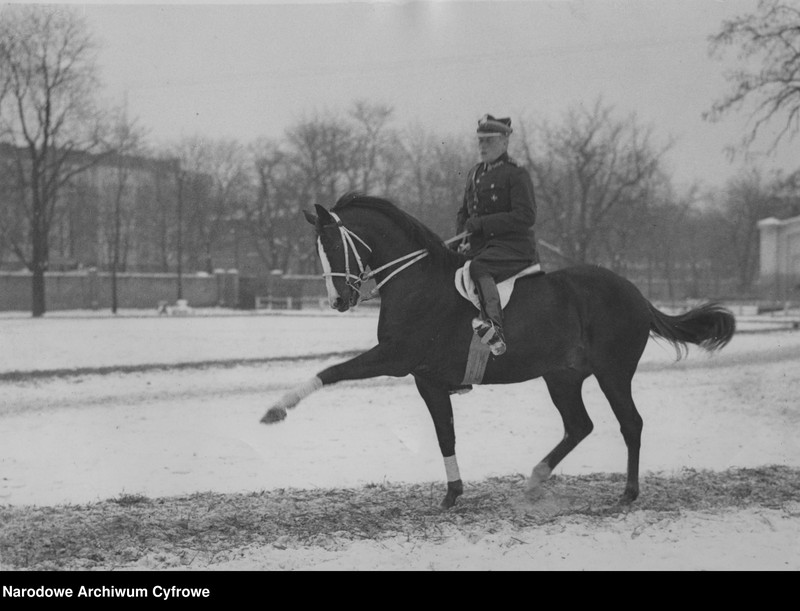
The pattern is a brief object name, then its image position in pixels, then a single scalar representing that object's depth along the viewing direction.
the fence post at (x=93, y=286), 33.22
